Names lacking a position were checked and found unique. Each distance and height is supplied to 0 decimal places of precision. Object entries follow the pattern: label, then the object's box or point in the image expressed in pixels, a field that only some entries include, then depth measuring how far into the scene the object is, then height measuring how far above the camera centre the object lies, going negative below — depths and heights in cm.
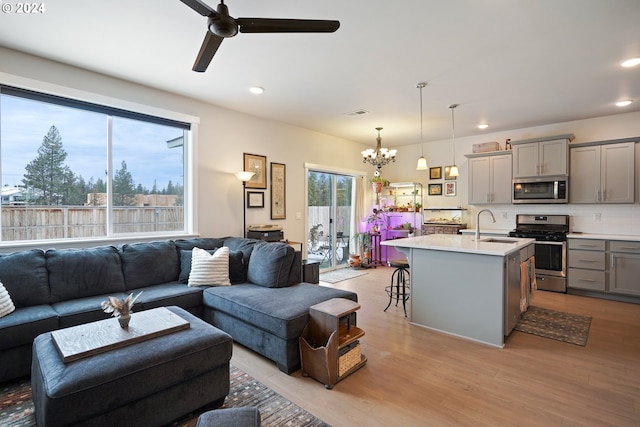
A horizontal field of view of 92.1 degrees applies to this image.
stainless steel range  485 -65
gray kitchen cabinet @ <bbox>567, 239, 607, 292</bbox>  456 -83
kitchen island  297 -78
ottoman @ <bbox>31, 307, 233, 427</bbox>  154 -94
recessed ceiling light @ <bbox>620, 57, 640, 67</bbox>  305 +149
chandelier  517 +93
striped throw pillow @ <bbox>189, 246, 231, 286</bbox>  334 -63
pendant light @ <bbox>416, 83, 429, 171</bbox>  402 +61
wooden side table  230 -104
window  304 +48
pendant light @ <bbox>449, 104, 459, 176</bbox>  407 +145
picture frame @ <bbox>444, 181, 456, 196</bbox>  661 +48
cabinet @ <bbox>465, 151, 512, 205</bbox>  563 +61
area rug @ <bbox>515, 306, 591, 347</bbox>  321 -131
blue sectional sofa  241 -79
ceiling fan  178 +110
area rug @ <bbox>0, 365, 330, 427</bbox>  192 -132
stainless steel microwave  507 +35
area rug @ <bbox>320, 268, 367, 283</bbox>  570 -126
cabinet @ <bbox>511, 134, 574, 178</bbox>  503 +91
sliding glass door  622 -13
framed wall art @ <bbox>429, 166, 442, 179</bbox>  680 +85
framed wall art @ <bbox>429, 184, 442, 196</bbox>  681 +47
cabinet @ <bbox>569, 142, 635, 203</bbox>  462 +57
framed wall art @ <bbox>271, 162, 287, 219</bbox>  520 +36
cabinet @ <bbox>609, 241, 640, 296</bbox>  432 -82
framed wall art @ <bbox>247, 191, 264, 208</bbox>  485 +19
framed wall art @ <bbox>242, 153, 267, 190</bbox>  481 +68
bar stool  385 -71
